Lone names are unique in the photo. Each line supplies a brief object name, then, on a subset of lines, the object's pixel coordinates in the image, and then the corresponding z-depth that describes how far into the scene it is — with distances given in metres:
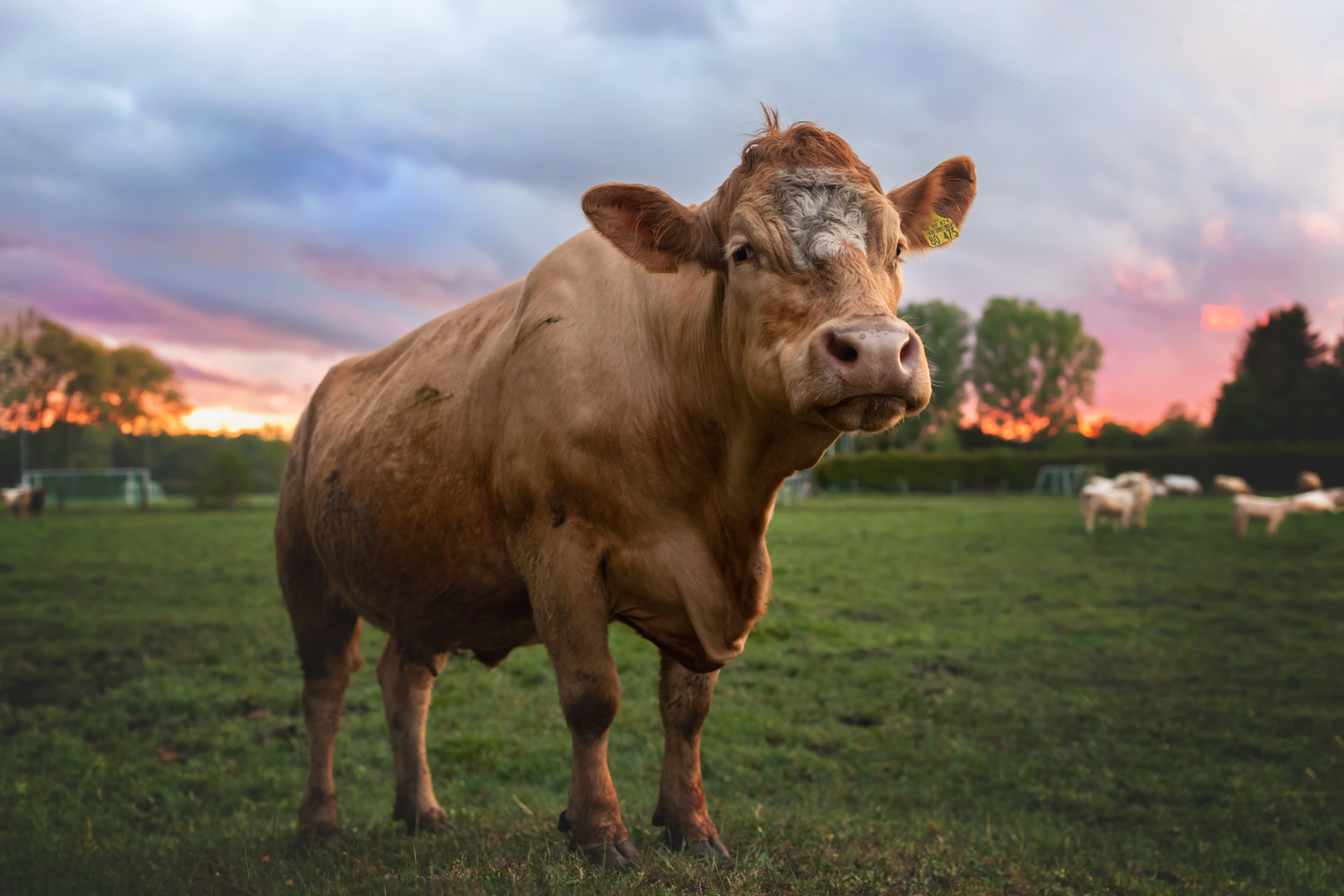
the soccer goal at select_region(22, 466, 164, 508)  34.50
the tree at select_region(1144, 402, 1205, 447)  35.16
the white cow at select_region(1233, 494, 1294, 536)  17.72
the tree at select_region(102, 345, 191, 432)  34.75
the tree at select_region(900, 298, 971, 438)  39.53
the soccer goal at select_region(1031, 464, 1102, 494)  34.69
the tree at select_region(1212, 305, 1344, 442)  32.50
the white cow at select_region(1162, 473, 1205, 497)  30.58
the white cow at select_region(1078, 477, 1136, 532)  19.22
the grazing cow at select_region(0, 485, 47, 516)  28.20
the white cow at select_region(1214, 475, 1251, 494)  28.66
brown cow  2.55
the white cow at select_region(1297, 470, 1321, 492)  26.23
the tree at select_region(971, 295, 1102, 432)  39.06
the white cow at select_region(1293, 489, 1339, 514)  18.56
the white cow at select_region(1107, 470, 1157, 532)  19.48
